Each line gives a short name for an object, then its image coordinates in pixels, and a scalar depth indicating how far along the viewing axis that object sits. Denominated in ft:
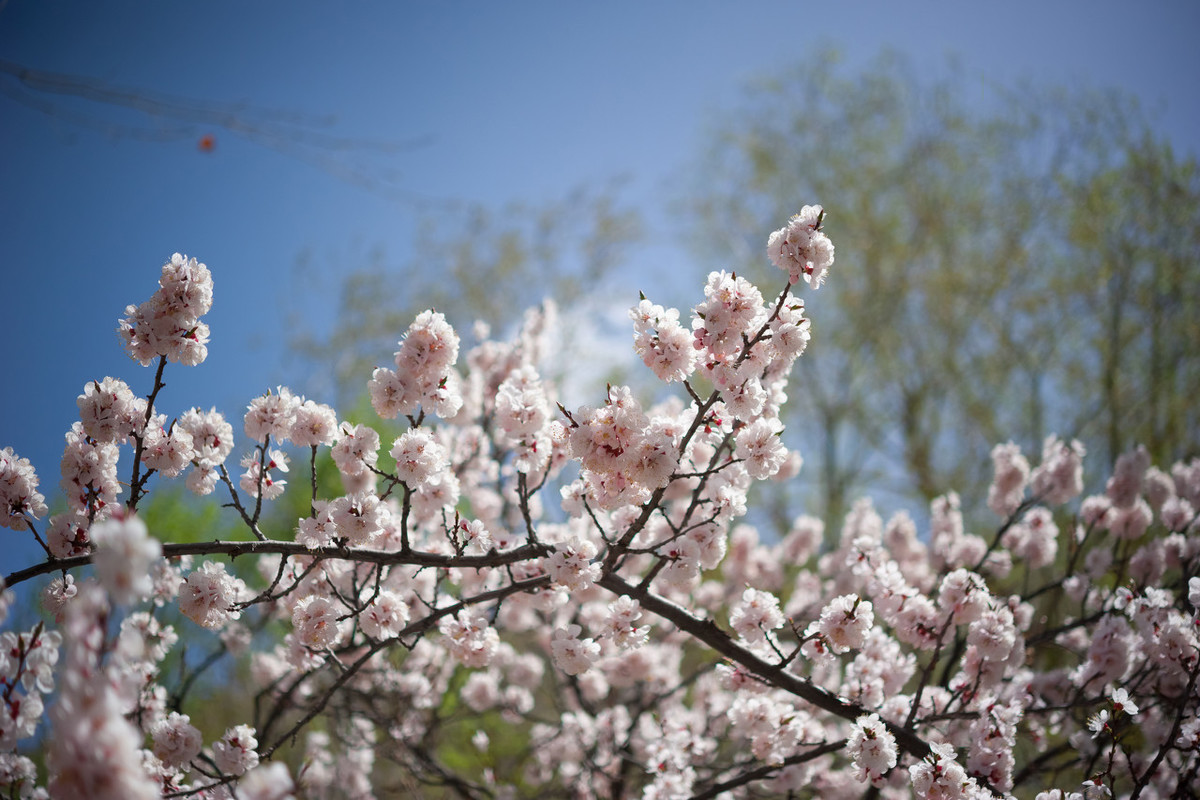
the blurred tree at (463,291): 29.78
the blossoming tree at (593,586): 5.80
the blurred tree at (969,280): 23.34
